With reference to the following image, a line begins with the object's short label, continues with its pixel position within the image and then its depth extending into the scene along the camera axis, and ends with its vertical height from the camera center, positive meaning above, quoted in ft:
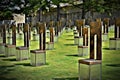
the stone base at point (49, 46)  45.65 -1.75
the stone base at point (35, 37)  67.00 -0.36
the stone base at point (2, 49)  41.86 -2.04
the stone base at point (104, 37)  55.57 -0.34
